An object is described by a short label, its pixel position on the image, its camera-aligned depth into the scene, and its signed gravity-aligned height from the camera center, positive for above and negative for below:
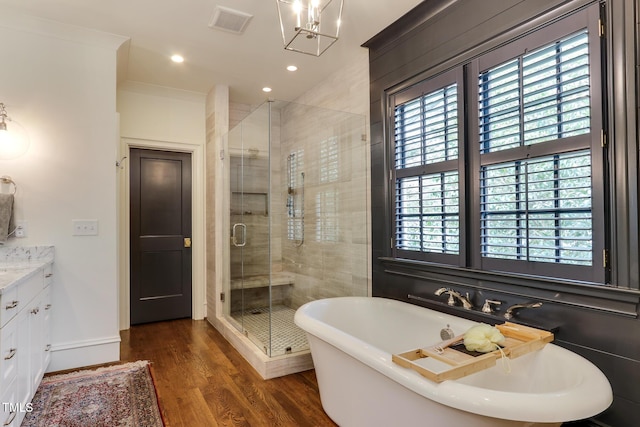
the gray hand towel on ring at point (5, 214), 2.58 +0.04
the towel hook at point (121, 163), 3.81 +0.60
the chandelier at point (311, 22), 1.89 +1.54
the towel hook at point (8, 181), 2.66 +0.29
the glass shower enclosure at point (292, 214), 3.29 +0.02
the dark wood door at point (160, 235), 4.08 -0.20
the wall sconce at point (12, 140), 2.67 +0.61
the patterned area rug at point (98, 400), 2.12 -1.20
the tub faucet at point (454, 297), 2.26 -0.54
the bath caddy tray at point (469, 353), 1.39 -0.61
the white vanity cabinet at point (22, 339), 1.68 -0.68
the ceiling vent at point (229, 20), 2.64 +1.52
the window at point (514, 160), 1.73 +0.32
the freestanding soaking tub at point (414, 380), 1.21 -0.73
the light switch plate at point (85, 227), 2.89 -0.07
